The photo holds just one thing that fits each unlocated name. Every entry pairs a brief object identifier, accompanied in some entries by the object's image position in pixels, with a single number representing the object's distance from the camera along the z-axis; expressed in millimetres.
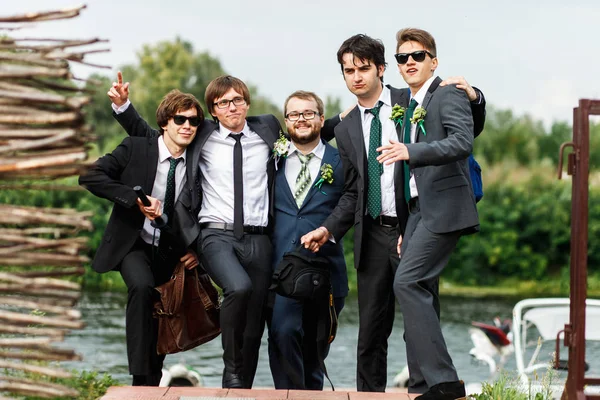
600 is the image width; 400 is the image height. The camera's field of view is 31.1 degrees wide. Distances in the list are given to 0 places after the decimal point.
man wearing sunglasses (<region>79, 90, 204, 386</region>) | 5895
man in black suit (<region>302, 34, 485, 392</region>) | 5832
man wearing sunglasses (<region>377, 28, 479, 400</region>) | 4922
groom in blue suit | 6082
